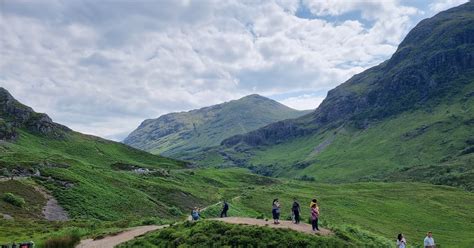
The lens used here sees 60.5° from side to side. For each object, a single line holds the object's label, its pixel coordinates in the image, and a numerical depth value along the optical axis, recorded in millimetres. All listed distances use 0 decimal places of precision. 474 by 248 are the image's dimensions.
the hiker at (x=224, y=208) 50809
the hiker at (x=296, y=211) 40994
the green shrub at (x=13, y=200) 63669
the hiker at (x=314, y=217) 37247
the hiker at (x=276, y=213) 39841
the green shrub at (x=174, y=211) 80956
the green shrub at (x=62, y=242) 37444
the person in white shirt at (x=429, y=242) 40062
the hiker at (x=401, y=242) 39094
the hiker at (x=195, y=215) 48131
